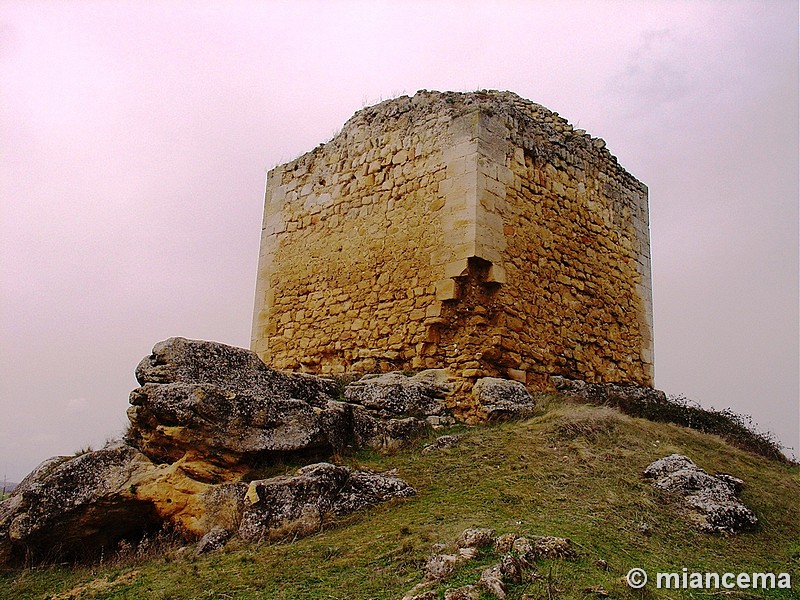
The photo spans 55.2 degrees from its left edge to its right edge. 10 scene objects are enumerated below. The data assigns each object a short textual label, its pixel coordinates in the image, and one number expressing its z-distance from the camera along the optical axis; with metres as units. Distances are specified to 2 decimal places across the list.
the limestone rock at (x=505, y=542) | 4.70
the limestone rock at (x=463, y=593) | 4.08
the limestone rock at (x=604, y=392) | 9.48
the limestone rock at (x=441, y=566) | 4.43
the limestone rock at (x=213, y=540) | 5.69
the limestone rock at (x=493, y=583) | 4.13
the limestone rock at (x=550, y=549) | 4.61
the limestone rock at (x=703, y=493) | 5.79
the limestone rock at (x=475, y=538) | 4.79
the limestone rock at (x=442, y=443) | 7.34
